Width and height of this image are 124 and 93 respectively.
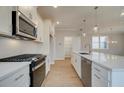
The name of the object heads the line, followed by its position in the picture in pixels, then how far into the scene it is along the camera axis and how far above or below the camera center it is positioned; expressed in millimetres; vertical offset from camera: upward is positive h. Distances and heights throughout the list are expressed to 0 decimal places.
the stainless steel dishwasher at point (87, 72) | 1789 -597
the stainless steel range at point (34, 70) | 1410 -446
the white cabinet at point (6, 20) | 1111 +374
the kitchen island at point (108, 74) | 1028 -378
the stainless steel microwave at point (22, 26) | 1339 +407
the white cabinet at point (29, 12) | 1554 +775
